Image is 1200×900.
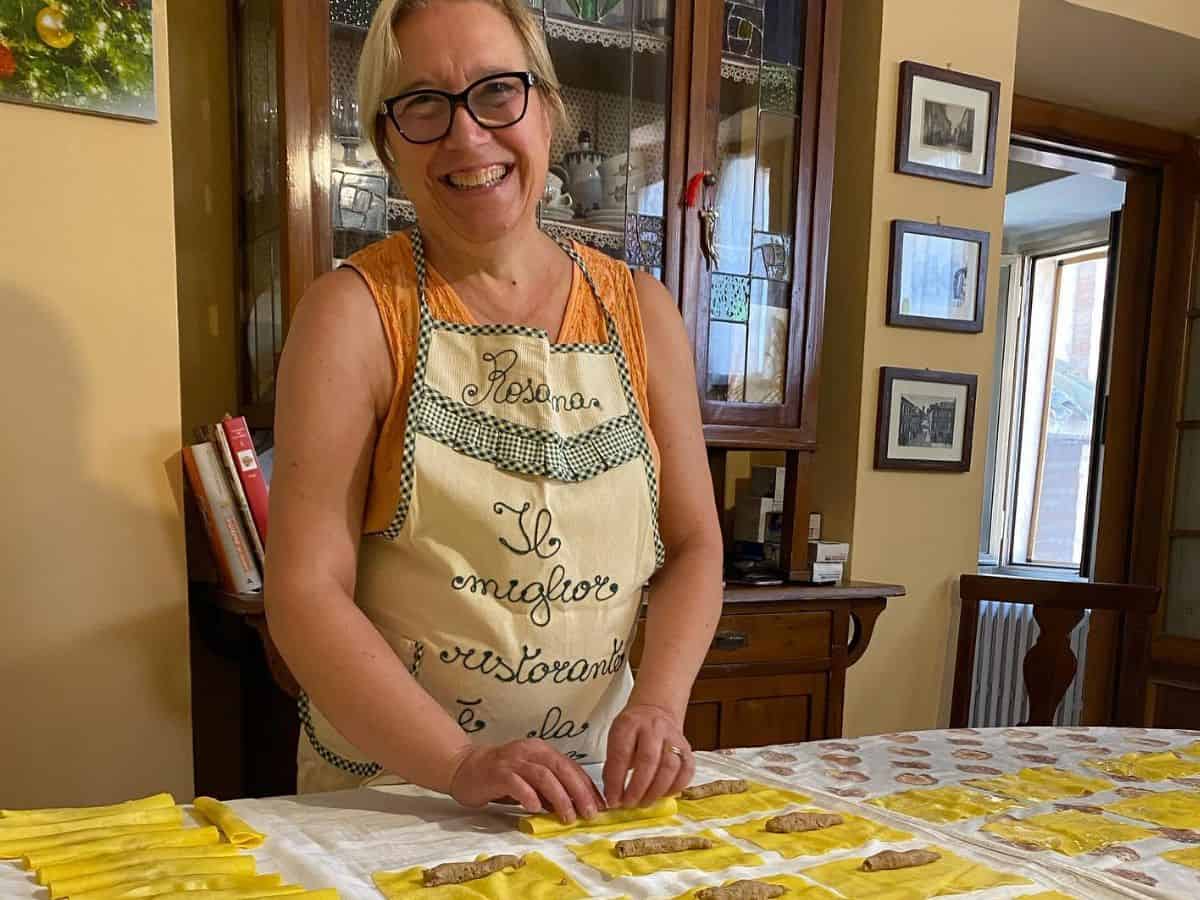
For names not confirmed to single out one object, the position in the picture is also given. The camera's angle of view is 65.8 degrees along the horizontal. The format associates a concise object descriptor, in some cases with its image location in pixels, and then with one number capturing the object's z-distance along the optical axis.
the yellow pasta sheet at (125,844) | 0.64
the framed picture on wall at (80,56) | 1.39
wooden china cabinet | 1.77
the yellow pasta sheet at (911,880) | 0.66
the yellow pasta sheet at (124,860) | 0.61
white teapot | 2.06
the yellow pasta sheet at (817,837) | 0.74
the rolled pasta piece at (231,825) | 0.69
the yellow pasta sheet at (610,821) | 0.74
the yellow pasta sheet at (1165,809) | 0.91
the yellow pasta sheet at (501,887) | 0.62
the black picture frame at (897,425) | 2.43
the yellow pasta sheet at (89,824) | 0.67
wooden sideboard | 1.87
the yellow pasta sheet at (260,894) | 0.58
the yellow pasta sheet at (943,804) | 0.89
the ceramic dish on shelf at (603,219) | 2.05
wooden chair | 1.80
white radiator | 3.81
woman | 0.78
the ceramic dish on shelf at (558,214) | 2.03
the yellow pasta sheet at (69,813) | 0.70
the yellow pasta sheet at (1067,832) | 0.81
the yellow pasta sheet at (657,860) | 0.68
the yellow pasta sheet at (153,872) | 0.59
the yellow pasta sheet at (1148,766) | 1.08
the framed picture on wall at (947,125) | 2.41
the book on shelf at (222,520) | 1.59
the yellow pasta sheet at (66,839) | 0.65
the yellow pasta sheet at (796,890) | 0.65
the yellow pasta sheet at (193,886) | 0.58
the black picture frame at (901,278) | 2.41
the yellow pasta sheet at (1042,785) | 0.98
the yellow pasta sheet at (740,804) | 0.82
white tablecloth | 0.66
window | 4.81
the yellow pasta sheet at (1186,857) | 0.79
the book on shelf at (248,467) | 1.64
